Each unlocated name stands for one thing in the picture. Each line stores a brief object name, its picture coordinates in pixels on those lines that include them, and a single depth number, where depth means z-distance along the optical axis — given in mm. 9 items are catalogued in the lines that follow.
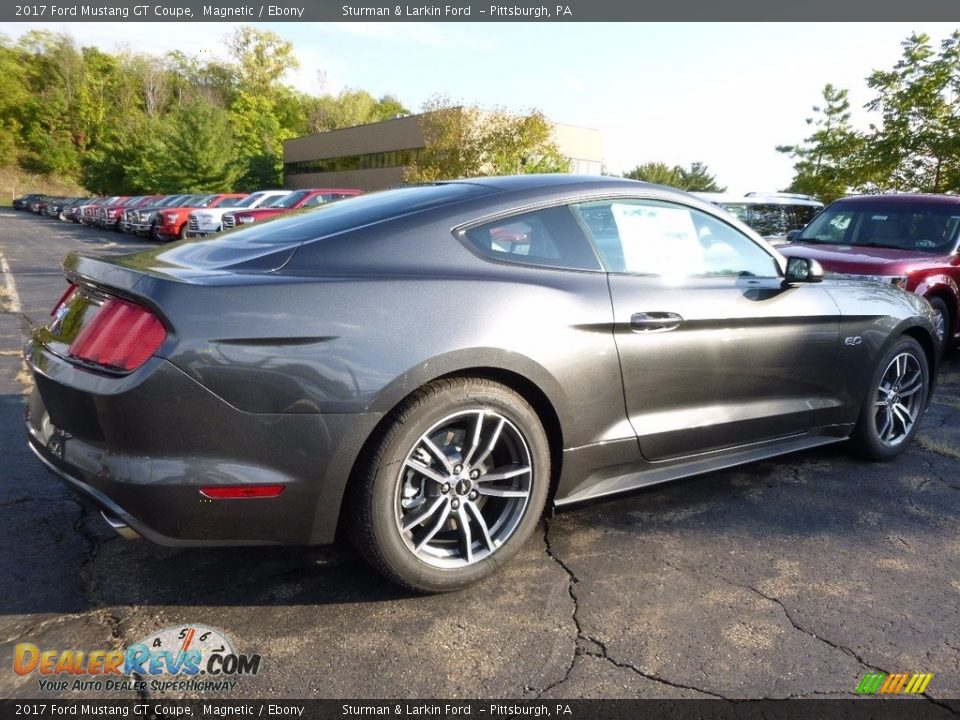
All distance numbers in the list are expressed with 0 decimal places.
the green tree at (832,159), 26516
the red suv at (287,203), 16859
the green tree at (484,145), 25953
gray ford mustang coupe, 2186
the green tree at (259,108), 60656
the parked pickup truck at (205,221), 18734
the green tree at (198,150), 50469
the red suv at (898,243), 6414
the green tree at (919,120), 23188
